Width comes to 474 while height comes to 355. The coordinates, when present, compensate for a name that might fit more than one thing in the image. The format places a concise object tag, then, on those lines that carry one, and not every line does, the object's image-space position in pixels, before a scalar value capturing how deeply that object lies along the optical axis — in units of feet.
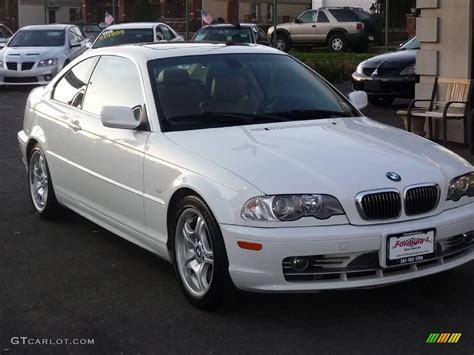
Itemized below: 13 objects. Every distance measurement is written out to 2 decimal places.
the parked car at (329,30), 97.55
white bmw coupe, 14.30
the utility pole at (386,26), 67.97
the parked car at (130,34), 62.49
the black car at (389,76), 46.60
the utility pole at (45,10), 96.27
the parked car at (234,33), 65.82
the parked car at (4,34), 80.73
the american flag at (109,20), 94.48
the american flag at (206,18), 86.38
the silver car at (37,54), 61.16
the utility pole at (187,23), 84.84
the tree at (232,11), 112.88
